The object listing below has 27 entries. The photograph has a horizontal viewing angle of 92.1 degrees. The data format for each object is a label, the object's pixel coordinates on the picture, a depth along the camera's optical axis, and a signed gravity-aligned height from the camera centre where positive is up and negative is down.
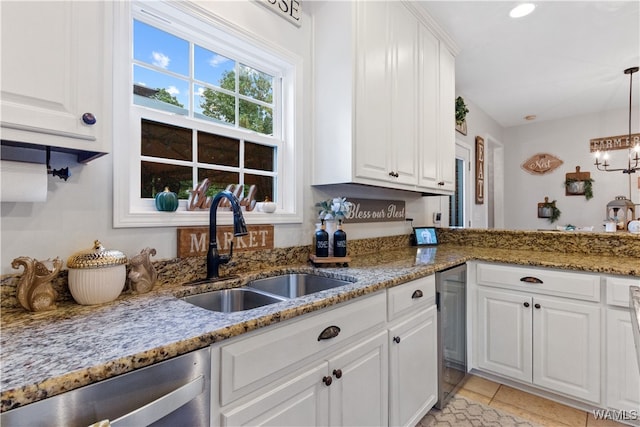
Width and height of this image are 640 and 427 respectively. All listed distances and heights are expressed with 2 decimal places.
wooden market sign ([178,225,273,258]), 1.38 -0.12
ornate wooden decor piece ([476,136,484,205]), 4.31 +0.65
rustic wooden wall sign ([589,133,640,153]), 4.45 +1.07
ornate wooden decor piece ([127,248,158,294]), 1.17 -0.22
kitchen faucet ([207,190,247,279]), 1.37 -0.15
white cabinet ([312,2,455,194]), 1.80 +0.78
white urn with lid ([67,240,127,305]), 1.00 -0.20
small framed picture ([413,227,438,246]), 2.84 -0.20
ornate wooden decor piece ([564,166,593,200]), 4.77 +0.49
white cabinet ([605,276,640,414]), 1.71 -0.77
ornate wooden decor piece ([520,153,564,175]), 5.05 +0.86
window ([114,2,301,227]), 1.26 +0.51
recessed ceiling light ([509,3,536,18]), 2.20 +1.50
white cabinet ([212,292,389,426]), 0.85 -0.53
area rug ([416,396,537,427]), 1.79 -1.21
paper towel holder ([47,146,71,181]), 1.03 +0.14
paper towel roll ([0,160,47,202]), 0.87 +0.10
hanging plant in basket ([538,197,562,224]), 5.01 +0.06
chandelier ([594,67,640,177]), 3.26 +0.76
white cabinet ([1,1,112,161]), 0.77 +0.38
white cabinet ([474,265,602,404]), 1.83 -0.78
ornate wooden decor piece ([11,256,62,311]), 0.94 -0.22
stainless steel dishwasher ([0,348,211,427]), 0.57 -0.39
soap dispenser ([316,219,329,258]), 1.78 -0.17
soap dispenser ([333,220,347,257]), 1.79 -0.17
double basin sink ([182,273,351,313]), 1.29 -0.36
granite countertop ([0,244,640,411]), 0.59 -0.30
